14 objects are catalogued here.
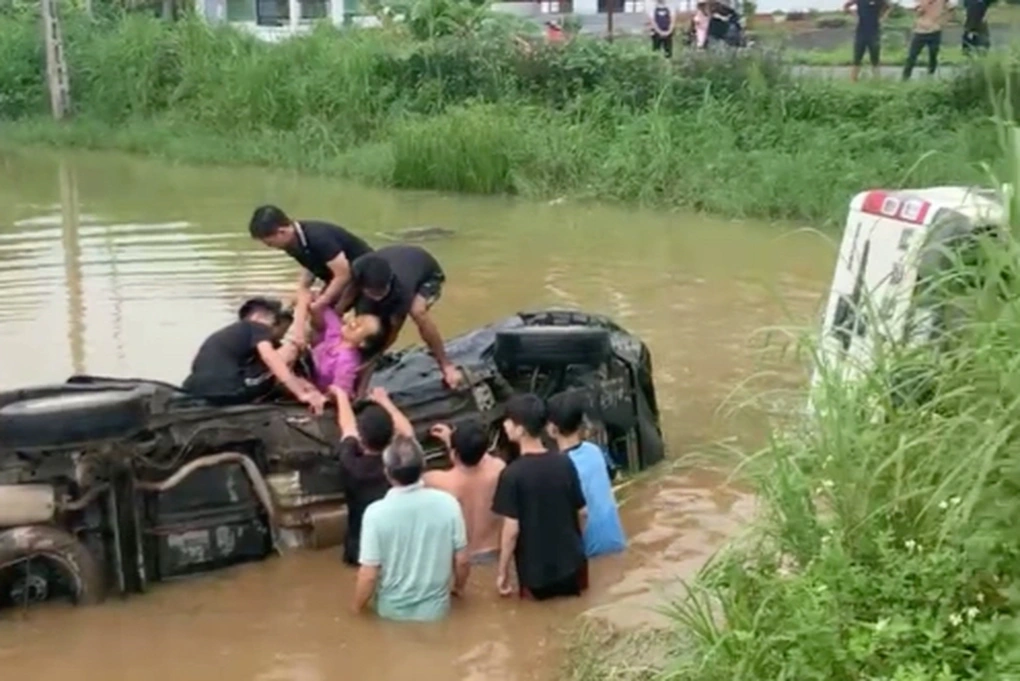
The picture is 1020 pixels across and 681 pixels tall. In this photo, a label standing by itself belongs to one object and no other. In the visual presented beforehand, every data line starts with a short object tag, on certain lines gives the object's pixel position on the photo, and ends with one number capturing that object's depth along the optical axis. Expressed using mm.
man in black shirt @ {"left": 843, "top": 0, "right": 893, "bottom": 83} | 23375
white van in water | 6086
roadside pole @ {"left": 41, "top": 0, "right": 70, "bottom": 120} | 29397
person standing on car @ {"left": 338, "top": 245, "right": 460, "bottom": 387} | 8508
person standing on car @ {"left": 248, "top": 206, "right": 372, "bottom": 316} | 8828
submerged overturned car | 7242
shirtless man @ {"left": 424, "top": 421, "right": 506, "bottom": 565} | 7559
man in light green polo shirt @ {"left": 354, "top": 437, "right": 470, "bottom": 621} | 6941
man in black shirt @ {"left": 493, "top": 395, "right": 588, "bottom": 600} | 7223
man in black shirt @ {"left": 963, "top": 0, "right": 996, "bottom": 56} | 23141
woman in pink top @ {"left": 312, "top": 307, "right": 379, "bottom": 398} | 8578
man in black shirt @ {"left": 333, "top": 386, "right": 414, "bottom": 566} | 7711
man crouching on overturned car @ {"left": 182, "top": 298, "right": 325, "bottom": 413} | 8258
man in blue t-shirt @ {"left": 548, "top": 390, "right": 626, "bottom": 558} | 7738
